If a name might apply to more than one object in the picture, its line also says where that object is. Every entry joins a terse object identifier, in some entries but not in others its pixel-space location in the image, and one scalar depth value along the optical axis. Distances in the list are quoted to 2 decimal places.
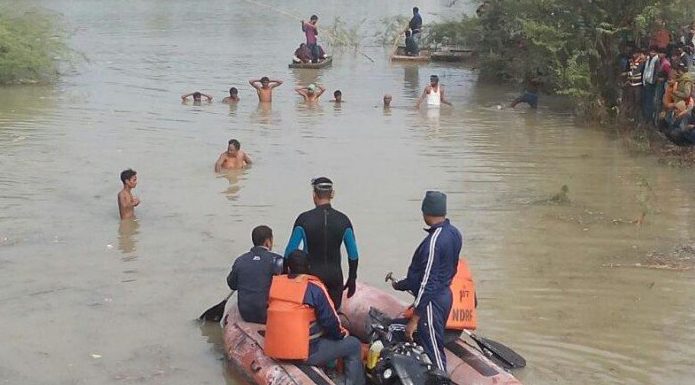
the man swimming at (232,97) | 21.84
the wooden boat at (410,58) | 30.31
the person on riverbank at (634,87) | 17.30
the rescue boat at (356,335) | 7.31
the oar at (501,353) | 8.20
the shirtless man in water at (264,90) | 21.75
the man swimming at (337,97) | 22.02
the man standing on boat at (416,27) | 30.56
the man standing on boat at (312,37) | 28.56
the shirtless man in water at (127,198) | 12.42
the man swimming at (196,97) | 21.59
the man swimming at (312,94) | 21.97
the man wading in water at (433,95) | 21.47
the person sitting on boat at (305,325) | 7.30
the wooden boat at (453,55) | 30.42
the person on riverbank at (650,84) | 16.84
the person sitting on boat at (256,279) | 8.28
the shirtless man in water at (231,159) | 15.17
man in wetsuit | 7.73
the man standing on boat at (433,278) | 7.16
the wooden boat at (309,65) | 27.89
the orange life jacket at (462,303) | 7.58
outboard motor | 7.14
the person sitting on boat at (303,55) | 28.23
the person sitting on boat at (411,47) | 30.80
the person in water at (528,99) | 21.56
